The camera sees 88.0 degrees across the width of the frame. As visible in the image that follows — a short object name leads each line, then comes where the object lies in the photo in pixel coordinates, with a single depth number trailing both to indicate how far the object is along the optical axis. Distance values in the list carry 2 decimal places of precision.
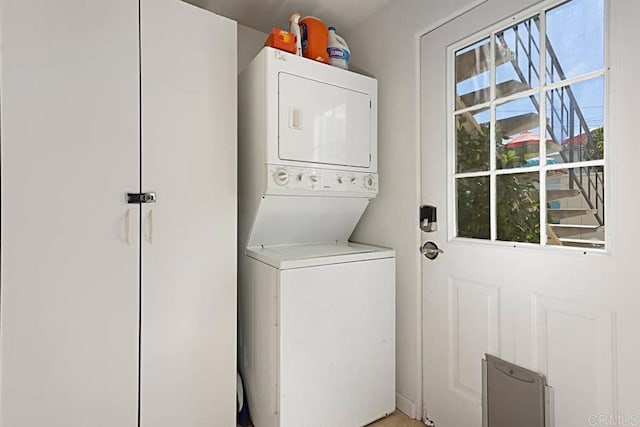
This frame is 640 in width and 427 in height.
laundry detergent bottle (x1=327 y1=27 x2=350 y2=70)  1.95
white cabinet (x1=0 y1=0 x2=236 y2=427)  1.23
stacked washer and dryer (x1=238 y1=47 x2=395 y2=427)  1.58
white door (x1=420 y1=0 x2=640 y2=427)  1.13
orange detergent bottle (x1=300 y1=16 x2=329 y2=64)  1.87
